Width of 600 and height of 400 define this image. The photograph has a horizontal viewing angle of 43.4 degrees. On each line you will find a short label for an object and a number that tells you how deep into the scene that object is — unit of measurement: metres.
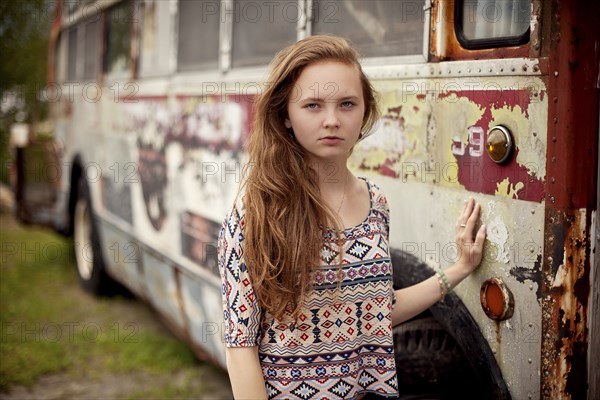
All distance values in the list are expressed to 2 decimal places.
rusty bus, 1.99
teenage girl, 1.88
